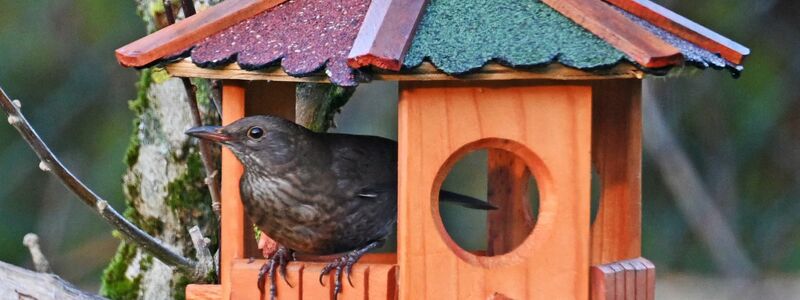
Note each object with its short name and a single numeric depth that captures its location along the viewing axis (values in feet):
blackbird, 22.29
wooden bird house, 19.02
